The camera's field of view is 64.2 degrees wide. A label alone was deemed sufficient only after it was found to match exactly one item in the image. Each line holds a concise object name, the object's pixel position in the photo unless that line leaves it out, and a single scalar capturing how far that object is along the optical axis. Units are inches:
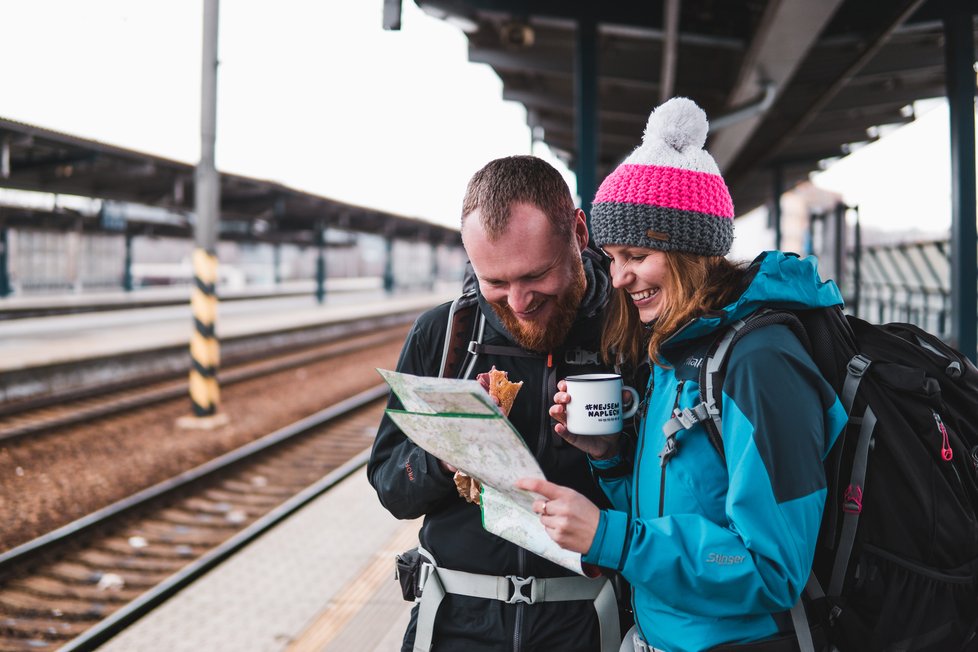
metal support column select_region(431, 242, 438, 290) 1951.3
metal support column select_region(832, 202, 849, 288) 419.2
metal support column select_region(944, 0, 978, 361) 369.7
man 68.0
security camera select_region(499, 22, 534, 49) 375.6
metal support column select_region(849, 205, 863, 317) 421.1
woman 49.8
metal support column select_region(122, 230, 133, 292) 1167.0
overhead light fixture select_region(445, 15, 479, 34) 358.1
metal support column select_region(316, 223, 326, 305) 1086.4
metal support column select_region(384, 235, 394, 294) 1515.7
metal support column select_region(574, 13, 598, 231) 378.3
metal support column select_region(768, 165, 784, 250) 818.2
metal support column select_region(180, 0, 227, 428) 384.5
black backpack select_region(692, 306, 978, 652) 54.4
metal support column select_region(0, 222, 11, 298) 888.7
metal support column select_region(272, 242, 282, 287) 1591.7
